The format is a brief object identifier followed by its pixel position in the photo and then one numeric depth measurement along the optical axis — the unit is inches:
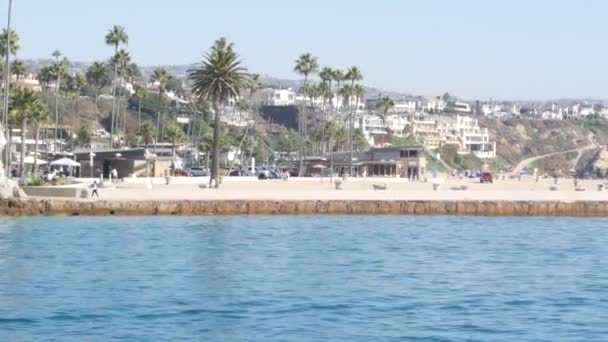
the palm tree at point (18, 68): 5137.8
